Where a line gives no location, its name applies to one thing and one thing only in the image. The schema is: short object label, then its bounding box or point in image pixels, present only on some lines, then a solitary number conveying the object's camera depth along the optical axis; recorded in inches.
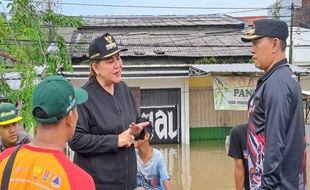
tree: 237.5
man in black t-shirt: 157.8
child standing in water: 175.2
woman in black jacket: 111.6
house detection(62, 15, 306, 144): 713.0
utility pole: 726.4
